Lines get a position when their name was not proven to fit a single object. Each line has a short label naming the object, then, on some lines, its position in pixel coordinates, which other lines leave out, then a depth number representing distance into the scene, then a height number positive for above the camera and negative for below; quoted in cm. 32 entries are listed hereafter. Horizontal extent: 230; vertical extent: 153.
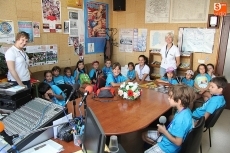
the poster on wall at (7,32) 328 +23
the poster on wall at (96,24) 490 +56
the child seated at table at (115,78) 322 -56
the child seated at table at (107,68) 459 -55
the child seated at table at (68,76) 401 -67
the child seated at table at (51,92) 305 -78
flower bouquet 238 -58
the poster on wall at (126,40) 533 +15
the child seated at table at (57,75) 378 -61
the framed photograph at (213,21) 398 +51
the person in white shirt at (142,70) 436 -57
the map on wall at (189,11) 416 +78
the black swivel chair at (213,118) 215 -82
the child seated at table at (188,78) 387 -68
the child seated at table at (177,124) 160 -67
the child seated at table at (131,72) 443 -63
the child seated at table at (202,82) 350 -71
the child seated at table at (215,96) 217 -59
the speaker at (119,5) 511 +108
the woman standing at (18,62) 271 -25
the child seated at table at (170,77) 352 -61
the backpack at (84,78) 405 -72
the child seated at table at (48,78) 354 -61
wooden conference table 174 -72
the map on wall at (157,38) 476 +17
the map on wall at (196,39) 418 +14
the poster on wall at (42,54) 379 -19
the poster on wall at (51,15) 391 +62
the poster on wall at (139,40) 507 +14
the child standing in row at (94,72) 437 -63
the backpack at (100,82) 322 -65
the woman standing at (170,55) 414 -21
